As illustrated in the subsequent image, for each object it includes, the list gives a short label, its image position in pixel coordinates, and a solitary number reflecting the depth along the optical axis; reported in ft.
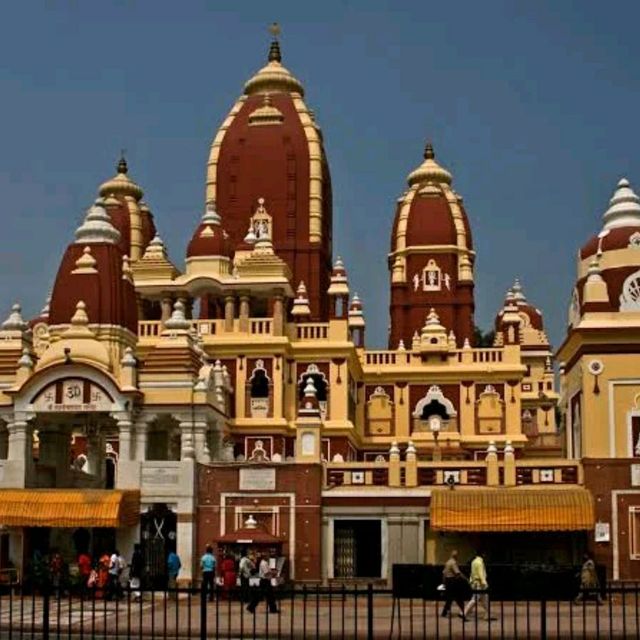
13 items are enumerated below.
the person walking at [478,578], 83.05
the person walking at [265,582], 57.46
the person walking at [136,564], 103.65
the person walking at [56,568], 97.60
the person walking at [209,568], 94.38
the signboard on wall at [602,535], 101.19
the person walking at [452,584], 73.06
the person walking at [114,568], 98.68
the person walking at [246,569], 92.42
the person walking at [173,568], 100.42
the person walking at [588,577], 88.86
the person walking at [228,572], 96.58
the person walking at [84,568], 98.71
